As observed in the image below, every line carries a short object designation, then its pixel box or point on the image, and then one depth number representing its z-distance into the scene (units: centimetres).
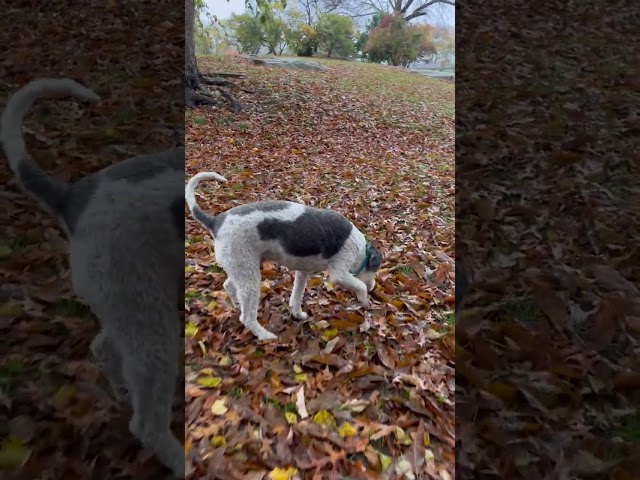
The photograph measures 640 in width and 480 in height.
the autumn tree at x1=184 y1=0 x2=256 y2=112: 609
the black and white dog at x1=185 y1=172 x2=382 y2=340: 203
